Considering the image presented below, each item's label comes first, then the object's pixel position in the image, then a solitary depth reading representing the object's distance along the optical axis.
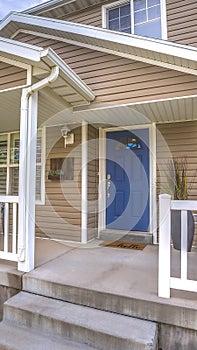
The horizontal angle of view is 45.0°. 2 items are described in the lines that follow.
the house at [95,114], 2.71
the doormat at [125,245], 3.79
